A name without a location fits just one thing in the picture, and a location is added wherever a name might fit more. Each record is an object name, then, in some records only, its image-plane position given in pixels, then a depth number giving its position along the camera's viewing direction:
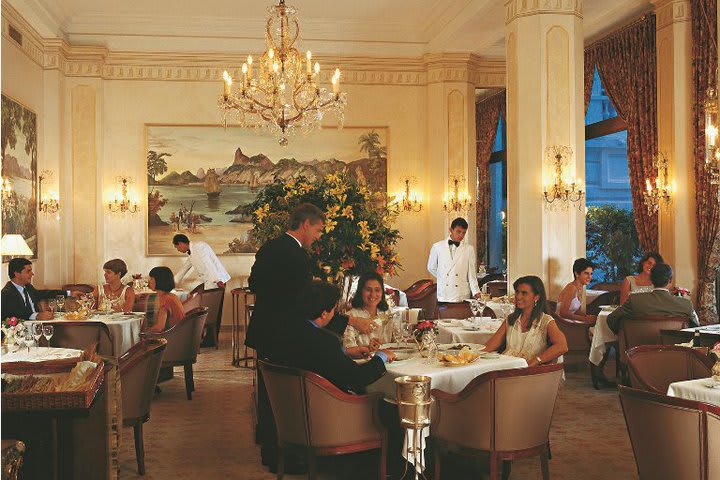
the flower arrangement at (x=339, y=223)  5.79
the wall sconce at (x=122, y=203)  13.53
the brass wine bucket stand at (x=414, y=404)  3.72
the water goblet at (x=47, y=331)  5.91
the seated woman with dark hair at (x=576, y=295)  8.91
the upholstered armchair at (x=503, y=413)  4.63
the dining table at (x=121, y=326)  8.20
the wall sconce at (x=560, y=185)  9.45
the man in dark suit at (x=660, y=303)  7.65
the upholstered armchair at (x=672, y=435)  3.75
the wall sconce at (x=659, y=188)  10.89
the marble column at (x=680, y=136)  10.48
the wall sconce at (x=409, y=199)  14.37
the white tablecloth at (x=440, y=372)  5.11
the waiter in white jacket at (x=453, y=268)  11.27
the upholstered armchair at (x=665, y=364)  5.21
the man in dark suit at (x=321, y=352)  4.75
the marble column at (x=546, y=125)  9.59
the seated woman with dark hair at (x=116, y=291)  9.07
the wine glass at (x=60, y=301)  8.74
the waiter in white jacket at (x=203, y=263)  12.66
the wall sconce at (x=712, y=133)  7.29
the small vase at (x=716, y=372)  4.52
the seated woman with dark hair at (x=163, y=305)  8.34
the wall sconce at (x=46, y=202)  12.40
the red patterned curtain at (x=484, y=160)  17.25
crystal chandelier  9.22
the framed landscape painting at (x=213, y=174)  13.73
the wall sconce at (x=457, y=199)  14.10
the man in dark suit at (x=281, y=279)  4.89
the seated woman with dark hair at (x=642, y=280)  9.21
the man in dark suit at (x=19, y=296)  8.26
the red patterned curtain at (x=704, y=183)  9.99
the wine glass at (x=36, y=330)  5.92
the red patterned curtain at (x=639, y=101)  11.38
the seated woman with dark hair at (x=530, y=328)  6.02
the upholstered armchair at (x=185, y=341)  8.15
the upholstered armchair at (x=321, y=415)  4.72
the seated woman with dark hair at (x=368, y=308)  6.09
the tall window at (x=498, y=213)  17.55
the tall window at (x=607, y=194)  13.06
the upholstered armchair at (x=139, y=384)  5.45
